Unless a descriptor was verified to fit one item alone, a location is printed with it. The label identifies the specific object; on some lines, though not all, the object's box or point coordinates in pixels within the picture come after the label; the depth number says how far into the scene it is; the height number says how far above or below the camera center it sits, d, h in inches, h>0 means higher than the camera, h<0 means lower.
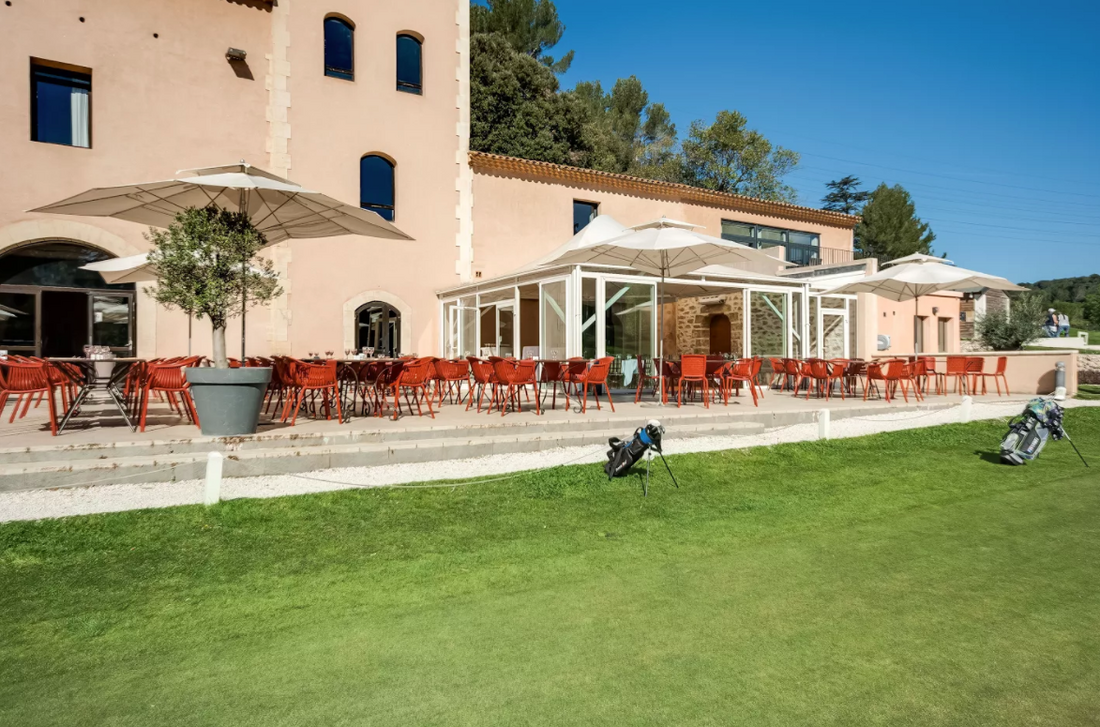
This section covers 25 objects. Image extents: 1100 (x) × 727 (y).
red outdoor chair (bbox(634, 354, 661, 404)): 395.9 -9.4
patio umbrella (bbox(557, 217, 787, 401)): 353.1 +59.2
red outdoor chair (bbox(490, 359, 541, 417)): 333.7 -6.1
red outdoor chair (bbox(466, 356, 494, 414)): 351.3 -6.2
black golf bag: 239.0 -31.4
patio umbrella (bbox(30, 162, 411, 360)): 250.7 +61.2
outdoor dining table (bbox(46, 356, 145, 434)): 258.5 -8.3
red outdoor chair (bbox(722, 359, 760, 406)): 391.2 -7.0
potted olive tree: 247.8 +27.4
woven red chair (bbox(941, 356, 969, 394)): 488.4 -5.9
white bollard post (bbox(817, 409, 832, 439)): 332.8 -31.1
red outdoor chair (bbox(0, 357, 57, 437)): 250.8 -7.2
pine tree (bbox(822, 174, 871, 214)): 1840.6 +438.7
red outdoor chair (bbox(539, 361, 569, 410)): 368.2 -6.7
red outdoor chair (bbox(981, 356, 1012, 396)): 508.1 -6.9
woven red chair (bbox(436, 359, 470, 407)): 387.5 -6.1
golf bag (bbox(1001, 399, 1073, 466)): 287.3 -31.0
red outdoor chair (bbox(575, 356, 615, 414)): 349.7 -7.4
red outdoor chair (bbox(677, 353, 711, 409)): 367.2 -5.6
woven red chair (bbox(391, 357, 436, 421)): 325.1 -7.9
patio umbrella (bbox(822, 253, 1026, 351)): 482.6 +57.3
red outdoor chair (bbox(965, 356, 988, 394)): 486.8 -4.5
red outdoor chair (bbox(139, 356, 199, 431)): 278.1 -7.7
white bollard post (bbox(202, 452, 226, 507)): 202.2 -35.2
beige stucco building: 463.5 +157.6
